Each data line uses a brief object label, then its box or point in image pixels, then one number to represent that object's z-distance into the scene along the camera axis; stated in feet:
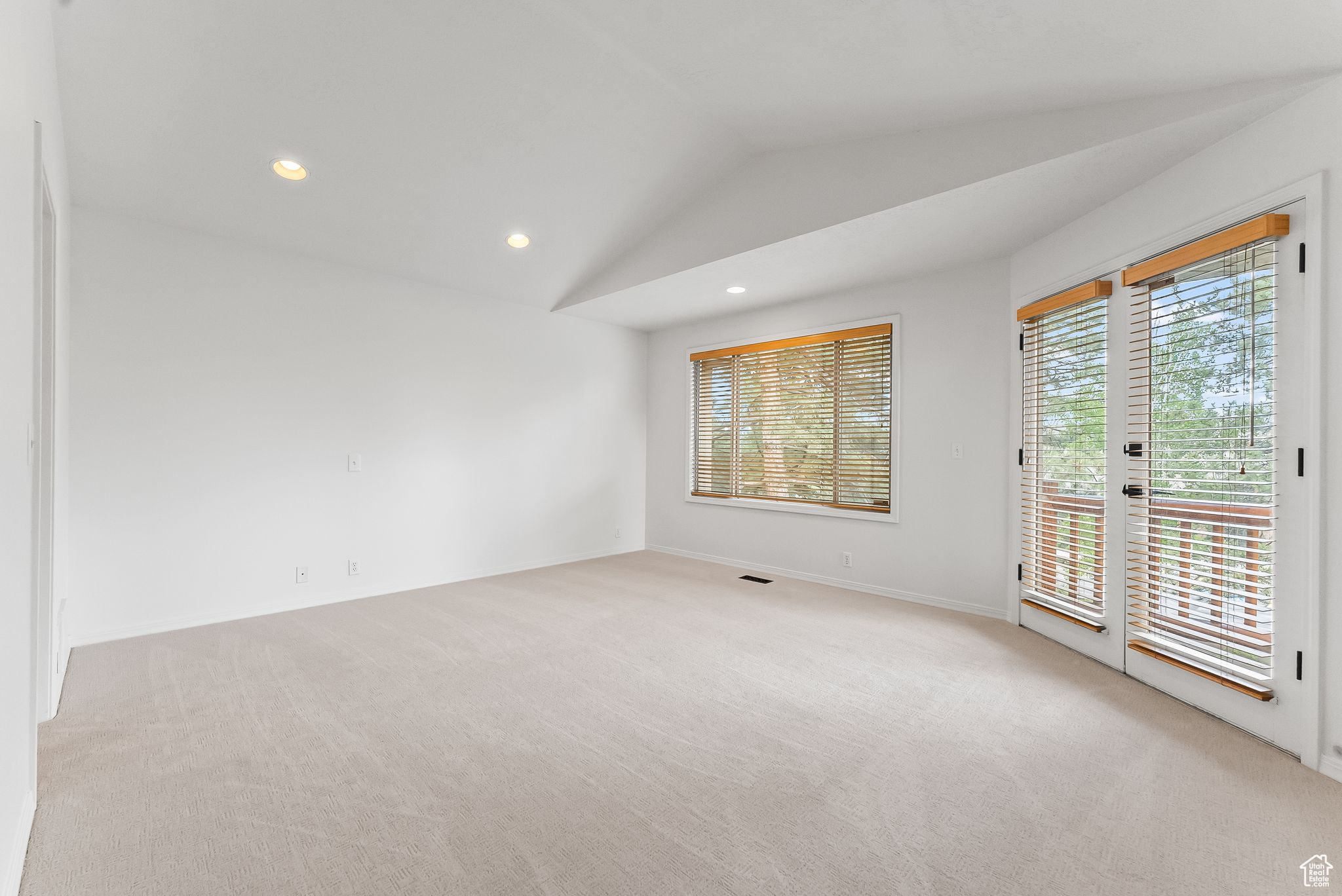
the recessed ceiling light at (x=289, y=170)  10.66
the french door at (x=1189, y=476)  7.53
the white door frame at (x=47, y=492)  7.77
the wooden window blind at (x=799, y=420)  15.78
